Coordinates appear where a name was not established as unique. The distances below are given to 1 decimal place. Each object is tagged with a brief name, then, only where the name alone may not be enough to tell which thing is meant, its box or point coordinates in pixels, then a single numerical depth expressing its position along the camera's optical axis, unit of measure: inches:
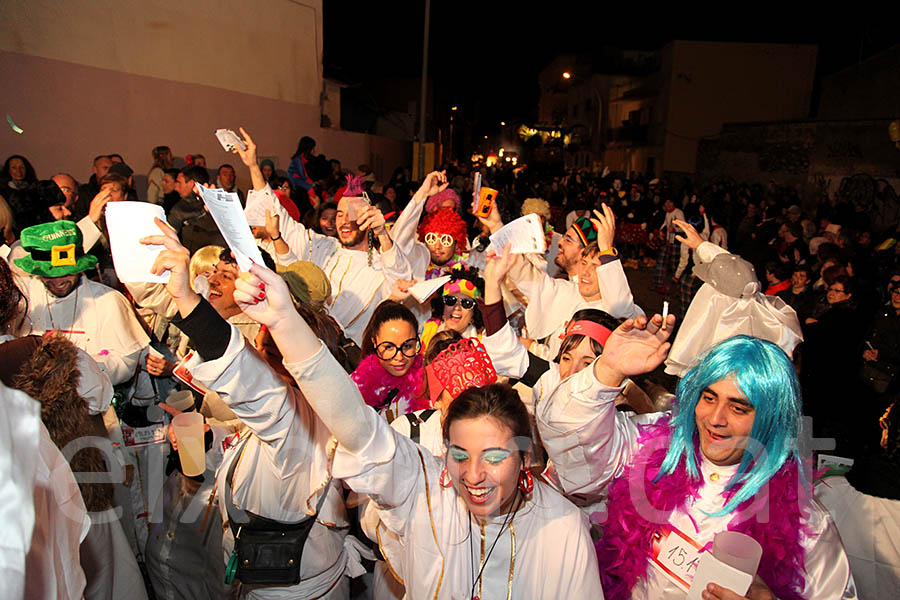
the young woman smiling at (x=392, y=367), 130.3
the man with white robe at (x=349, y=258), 199.2
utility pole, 542.3
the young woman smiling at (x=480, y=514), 75.4
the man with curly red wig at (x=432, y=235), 199.6
